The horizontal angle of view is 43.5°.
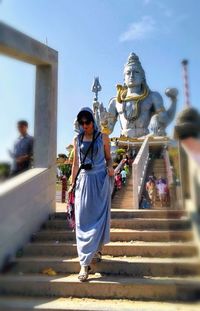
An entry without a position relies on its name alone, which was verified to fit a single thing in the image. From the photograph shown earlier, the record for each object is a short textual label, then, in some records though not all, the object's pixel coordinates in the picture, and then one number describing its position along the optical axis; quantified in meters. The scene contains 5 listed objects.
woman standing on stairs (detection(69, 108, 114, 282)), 2.54
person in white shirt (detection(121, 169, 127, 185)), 8.97
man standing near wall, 3.40
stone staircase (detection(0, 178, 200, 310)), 2.36
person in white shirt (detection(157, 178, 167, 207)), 7.54
